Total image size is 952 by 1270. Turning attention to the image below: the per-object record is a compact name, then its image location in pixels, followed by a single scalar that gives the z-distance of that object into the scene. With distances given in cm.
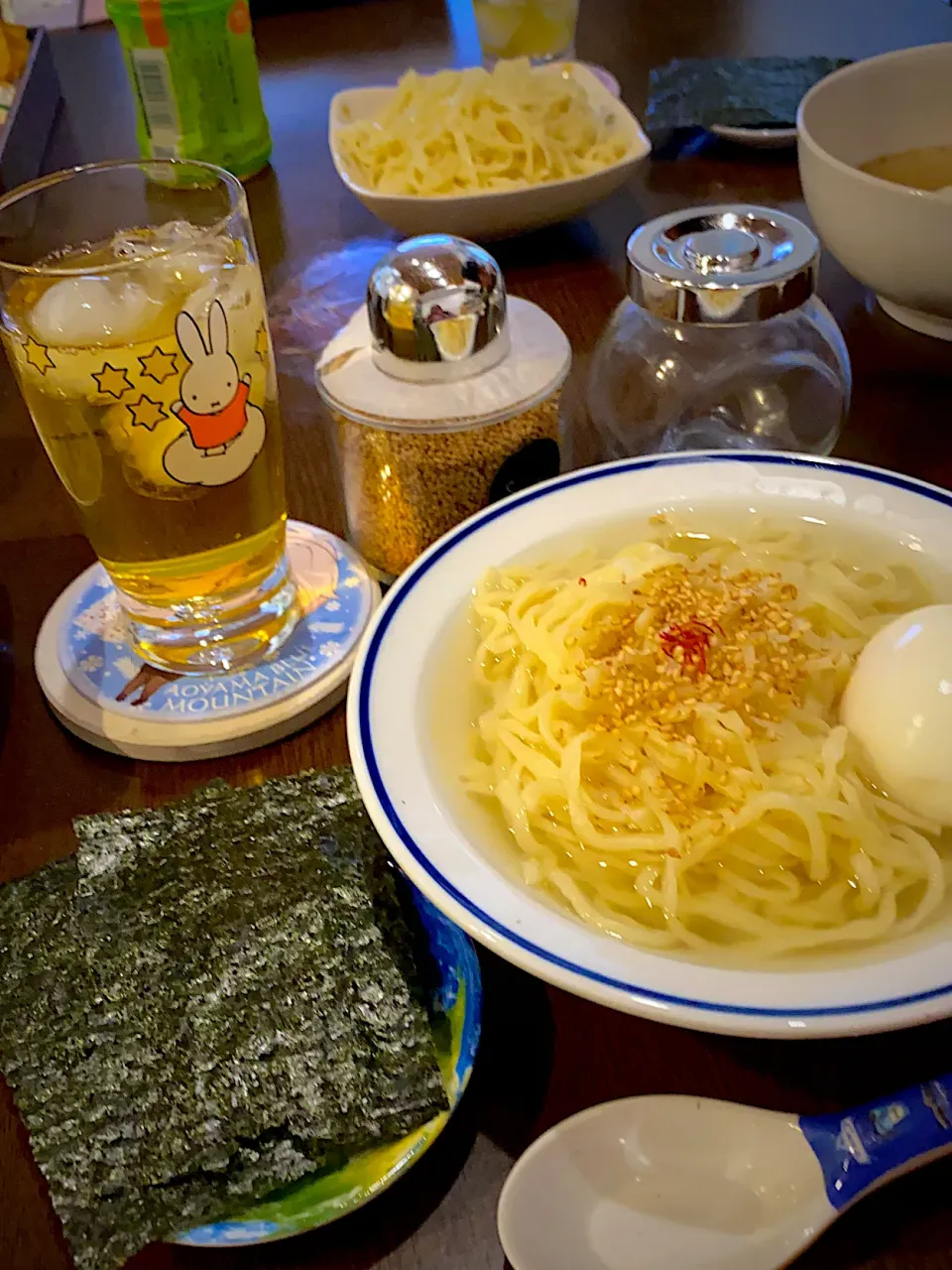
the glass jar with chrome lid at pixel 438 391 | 28
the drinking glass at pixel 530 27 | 61
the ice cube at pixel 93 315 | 24
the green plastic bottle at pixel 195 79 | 47
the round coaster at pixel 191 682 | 27
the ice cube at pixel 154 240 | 26
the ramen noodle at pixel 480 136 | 45
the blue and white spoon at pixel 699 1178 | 17
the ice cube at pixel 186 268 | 24
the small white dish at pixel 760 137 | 52
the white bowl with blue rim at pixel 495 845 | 16
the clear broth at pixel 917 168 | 41
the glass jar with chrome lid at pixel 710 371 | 30
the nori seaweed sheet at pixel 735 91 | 53
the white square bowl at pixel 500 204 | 44
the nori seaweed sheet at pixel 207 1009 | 18
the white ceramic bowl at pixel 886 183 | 34
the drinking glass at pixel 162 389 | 24
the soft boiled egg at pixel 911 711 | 21
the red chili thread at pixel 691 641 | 24
